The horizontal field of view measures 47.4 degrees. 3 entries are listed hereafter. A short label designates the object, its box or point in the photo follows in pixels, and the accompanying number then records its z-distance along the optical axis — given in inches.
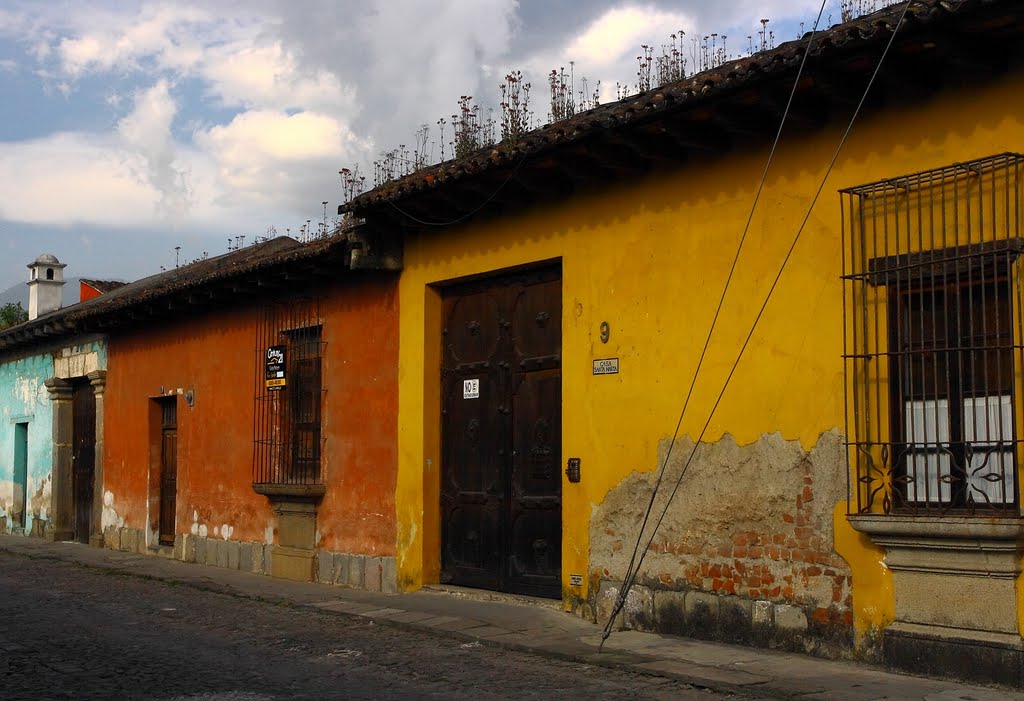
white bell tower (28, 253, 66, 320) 1059.9
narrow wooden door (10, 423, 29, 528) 874.1
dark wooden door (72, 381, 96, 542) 781.3
